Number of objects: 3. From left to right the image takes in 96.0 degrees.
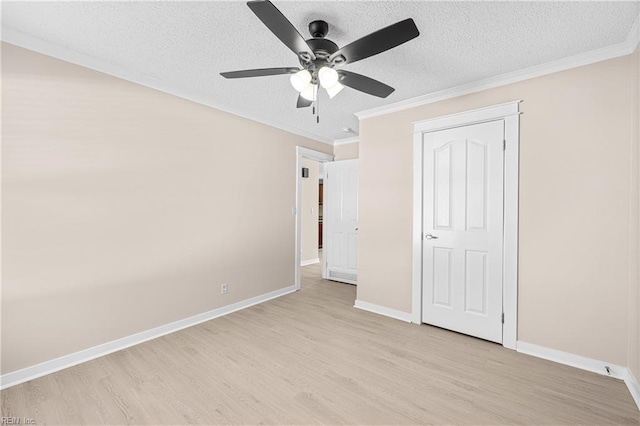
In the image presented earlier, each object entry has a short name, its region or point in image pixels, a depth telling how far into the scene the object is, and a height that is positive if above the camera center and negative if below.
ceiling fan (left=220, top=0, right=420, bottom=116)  1.46 +0.95
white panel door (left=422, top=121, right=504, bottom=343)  2.71 -0.15
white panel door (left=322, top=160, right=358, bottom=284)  4.88 -0.10
